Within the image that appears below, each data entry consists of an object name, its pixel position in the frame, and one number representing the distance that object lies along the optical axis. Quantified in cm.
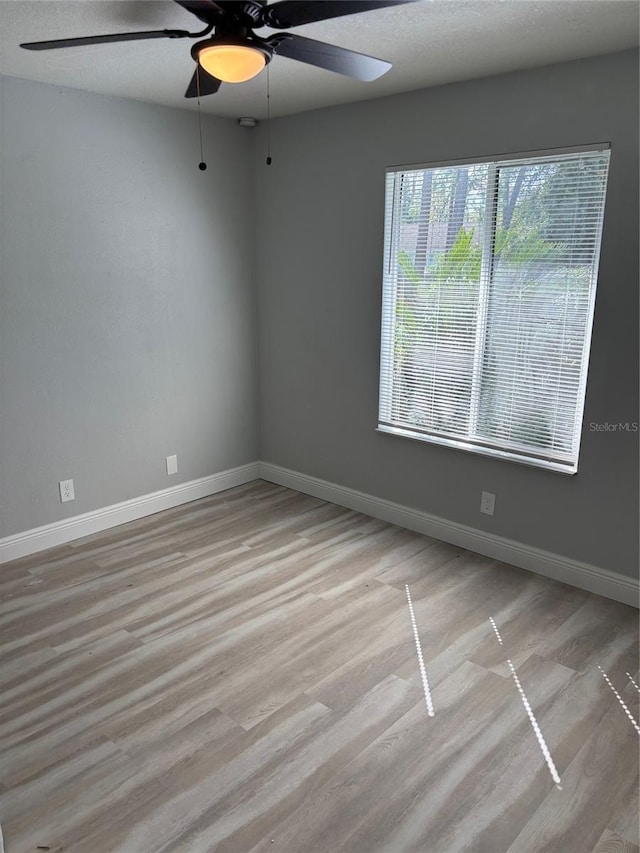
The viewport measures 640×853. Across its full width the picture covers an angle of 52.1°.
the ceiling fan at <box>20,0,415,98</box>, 170
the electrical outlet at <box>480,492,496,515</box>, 349
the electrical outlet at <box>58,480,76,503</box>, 368
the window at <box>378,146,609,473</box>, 300
